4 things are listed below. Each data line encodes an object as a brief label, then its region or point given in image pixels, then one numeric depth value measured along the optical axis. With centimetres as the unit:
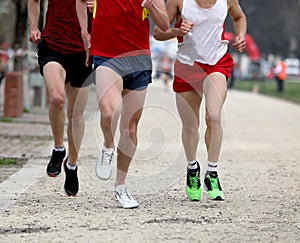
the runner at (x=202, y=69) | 1524
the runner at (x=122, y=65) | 1404
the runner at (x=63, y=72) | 1520
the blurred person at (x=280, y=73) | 9156
